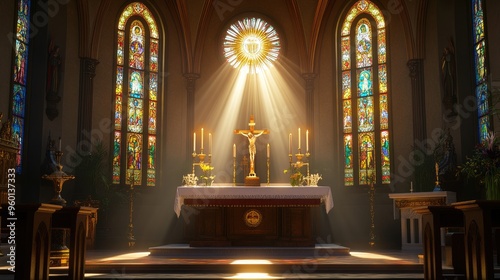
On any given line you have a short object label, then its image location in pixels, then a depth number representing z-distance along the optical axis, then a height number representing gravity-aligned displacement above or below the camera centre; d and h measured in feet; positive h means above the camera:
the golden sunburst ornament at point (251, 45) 56.49 +14.64
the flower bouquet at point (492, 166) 25.80 +1.60
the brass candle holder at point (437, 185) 43.01 +1.18
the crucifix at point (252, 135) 44.34 +4.91
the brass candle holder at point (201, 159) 43.08 +3.32
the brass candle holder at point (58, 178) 33.97 +1.22
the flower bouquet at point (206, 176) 43.14 +1.75
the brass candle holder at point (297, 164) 43.75 +2.73
